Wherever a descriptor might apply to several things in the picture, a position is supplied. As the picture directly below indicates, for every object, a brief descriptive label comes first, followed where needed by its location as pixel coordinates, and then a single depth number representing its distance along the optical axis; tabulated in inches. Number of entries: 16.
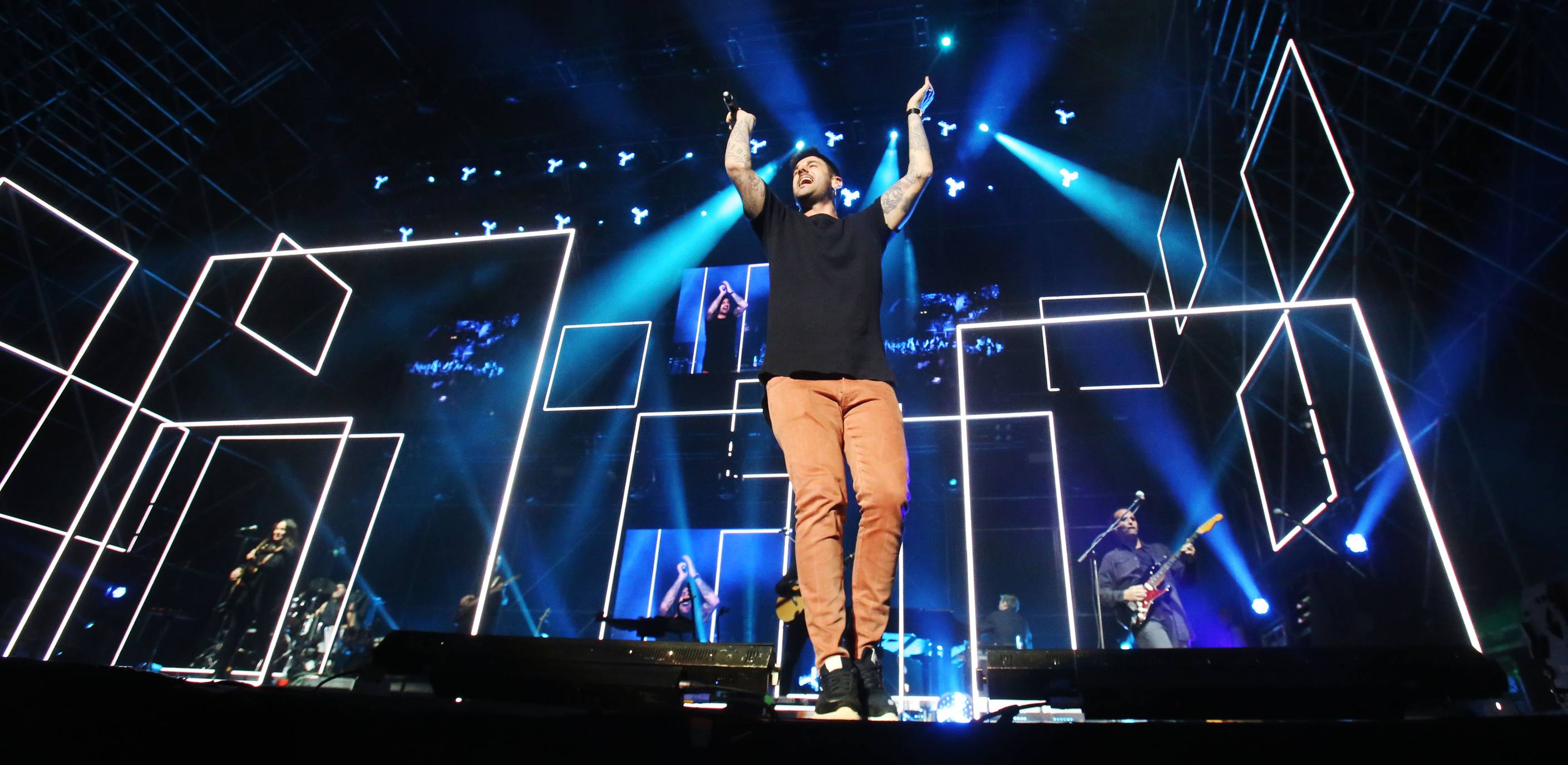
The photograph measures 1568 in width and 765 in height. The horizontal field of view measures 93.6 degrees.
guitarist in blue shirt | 217.5
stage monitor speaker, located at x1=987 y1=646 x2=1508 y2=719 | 75.0
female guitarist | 286.0
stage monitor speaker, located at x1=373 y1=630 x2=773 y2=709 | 84.7
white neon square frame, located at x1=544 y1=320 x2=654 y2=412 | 330.0
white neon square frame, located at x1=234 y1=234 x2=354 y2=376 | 240.8
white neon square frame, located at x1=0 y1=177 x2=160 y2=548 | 206.2
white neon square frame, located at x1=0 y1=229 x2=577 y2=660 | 178.9
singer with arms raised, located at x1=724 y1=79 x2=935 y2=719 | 79.1
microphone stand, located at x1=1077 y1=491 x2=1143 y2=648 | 235.5
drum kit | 322.7
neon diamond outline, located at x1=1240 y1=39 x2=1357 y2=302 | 165.9
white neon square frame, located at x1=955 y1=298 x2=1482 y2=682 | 130.1
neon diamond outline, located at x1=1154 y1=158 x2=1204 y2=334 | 260.5
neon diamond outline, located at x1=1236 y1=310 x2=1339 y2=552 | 182.6
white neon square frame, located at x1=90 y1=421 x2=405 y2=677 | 211.2
